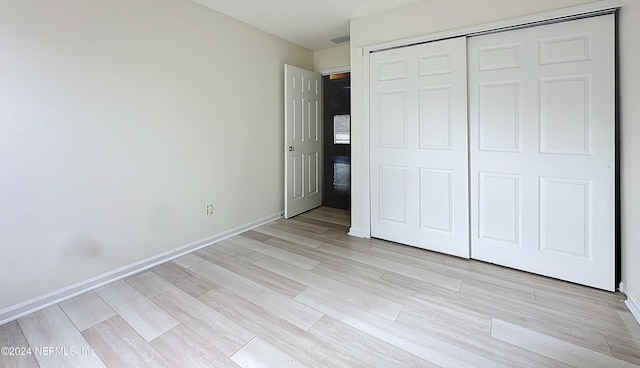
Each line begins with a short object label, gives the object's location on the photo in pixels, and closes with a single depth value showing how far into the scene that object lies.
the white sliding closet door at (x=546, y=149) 2.18
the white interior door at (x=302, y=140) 4.05
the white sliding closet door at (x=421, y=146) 2.77
